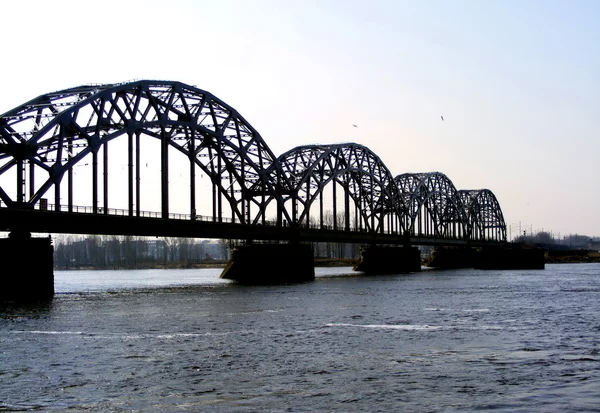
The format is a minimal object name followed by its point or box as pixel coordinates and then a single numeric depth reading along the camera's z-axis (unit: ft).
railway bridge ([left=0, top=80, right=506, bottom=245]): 227.20
